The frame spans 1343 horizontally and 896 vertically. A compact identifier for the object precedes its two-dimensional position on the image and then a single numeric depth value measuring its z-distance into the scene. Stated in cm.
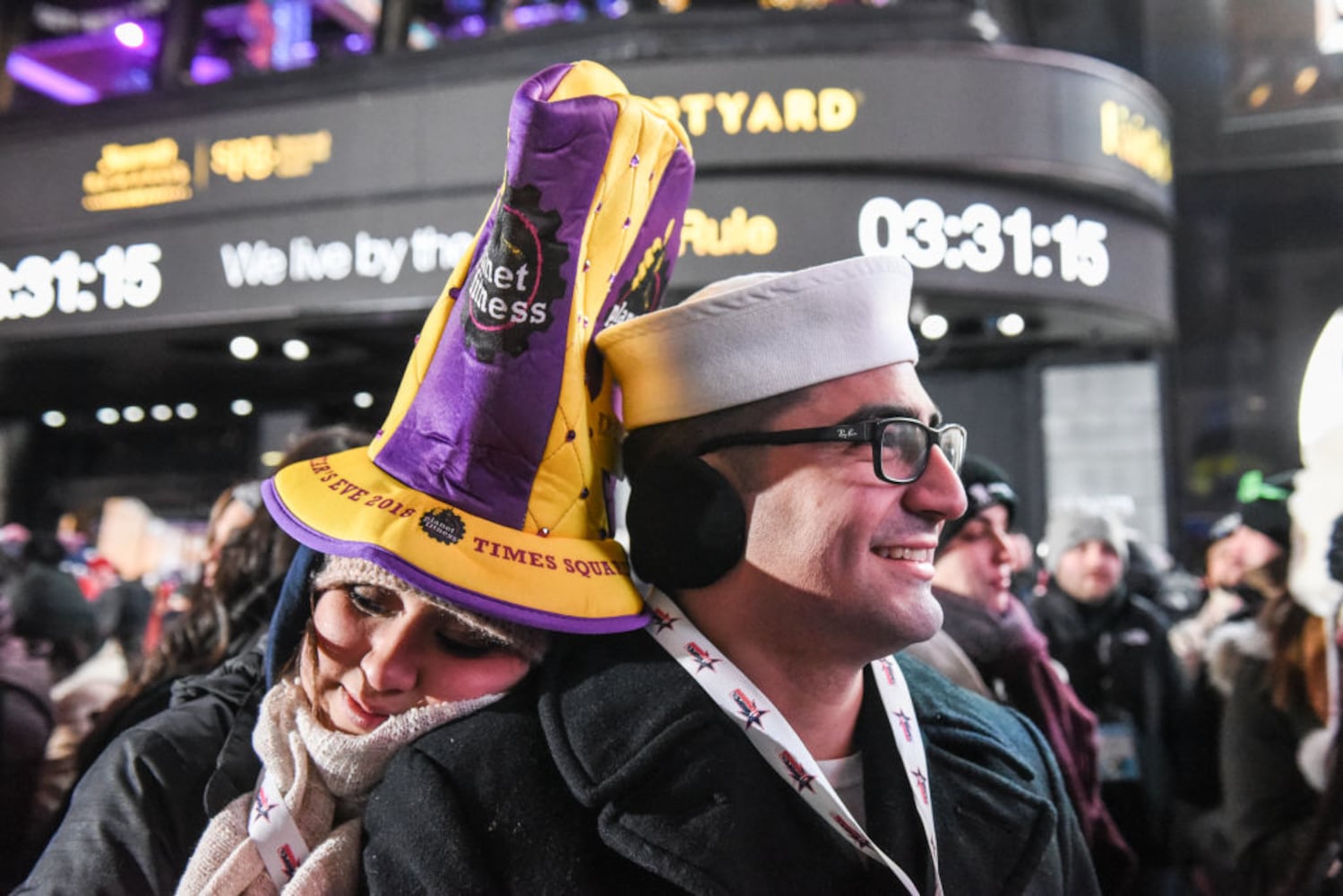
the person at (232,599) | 217
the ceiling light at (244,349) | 550
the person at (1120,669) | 357
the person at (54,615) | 345
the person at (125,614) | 478
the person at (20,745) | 267
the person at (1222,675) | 316
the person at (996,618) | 242
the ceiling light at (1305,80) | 689
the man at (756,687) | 128
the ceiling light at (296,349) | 554
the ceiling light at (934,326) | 512
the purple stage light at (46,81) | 685
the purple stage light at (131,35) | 688
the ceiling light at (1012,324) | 508
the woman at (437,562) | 129
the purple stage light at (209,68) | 647
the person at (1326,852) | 260
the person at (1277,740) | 277
